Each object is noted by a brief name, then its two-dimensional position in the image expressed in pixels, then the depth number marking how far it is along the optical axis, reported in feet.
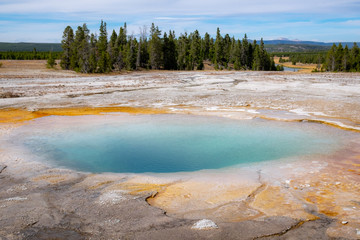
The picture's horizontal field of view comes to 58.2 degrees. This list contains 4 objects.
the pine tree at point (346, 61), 189.67
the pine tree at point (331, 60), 196.44
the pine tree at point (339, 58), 194.80
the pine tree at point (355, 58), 186.53
